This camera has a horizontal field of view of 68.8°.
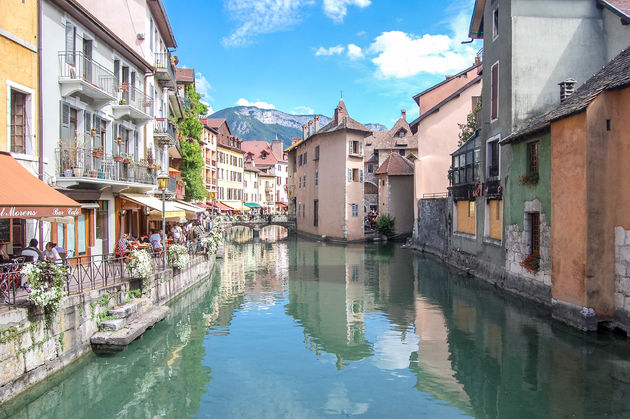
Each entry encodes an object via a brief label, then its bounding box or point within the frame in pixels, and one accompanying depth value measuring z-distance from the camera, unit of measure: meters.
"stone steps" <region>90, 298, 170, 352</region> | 11.95
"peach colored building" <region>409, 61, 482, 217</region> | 37.84
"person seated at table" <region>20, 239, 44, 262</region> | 11.92
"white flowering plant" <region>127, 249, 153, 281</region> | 14.70
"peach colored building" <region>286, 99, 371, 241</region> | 46.66
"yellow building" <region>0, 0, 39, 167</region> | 12.55
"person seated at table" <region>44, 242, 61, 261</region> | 12.77
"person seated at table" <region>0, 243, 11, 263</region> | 11.91
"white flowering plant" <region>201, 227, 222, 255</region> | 26.62
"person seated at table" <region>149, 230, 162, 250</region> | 20.19
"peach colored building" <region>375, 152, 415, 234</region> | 47.22
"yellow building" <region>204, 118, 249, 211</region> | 64.50
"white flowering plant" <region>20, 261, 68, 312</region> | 9.51
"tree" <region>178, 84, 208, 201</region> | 36.19
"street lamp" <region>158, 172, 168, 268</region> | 18.30
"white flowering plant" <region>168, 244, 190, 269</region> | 19.23
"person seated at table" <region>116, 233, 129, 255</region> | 17.06
